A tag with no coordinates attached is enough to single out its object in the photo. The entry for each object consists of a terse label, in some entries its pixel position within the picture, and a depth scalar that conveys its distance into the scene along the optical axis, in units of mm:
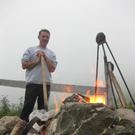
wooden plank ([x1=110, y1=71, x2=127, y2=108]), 2288
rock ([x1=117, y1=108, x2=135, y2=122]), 1363
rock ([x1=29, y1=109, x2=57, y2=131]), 1621
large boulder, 961
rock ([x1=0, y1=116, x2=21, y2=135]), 1701
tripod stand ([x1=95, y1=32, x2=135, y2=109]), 2413
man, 2497
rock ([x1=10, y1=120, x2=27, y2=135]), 1486
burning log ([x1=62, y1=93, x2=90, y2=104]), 1558
